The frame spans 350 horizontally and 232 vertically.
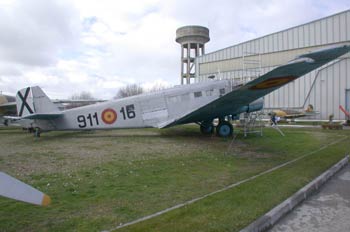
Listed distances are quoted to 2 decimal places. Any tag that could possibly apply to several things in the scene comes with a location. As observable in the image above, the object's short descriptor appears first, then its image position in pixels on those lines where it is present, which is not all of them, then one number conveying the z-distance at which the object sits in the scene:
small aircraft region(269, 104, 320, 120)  30.22
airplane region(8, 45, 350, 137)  15.09
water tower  56.53
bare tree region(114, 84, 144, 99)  81.38
